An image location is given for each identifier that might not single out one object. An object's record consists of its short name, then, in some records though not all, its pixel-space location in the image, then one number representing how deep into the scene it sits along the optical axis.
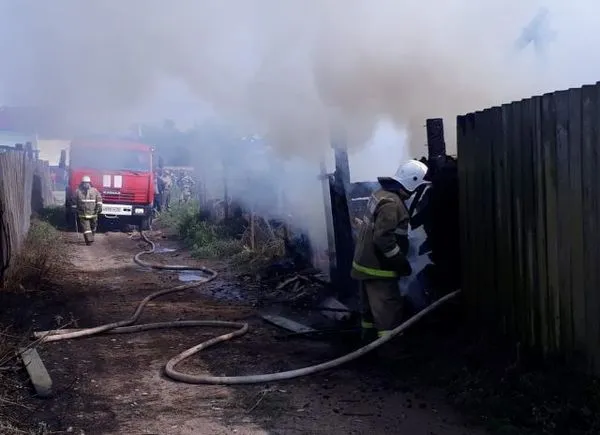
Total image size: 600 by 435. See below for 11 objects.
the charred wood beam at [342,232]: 6.90
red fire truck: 16.08
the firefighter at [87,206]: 14.14
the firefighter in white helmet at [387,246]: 5.22
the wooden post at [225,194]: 13.35
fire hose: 4.91
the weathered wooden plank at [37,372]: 4.63
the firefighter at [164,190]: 19.98
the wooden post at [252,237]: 11.10
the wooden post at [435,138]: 5.89
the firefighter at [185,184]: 21.68
